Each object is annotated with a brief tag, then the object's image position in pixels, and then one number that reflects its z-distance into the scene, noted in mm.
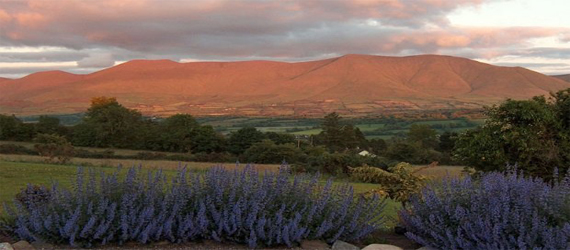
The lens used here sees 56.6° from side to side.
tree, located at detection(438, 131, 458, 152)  71275
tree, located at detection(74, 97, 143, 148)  75188
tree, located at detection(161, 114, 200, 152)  70288
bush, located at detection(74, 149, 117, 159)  48406
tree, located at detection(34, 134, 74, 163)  30481
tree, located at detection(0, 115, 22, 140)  69938
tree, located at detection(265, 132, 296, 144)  71812
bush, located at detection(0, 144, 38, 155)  46750
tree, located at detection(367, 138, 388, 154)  72512
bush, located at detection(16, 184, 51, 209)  7297
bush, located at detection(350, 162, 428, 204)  8914
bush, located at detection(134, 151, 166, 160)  51619
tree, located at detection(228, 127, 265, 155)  69312
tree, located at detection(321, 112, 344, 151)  78900
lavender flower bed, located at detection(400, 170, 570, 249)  5895
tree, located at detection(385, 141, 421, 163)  57347
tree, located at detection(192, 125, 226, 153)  69188
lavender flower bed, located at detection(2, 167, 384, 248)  6371
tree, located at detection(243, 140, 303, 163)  53250
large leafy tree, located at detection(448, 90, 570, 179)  14430
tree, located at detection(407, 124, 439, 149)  77419
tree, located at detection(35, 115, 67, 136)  72700
